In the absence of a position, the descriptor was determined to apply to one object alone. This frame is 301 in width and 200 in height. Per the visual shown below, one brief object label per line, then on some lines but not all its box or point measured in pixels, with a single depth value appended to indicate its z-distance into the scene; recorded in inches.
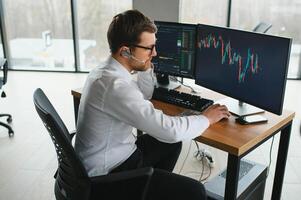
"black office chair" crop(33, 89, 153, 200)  55.7
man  59.8
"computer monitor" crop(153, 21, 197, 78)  86.4
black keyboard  78.2
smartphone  71.8
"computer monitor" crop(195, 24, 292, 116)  66.6
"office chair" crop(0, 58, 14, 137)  131.7
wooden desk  63.2
